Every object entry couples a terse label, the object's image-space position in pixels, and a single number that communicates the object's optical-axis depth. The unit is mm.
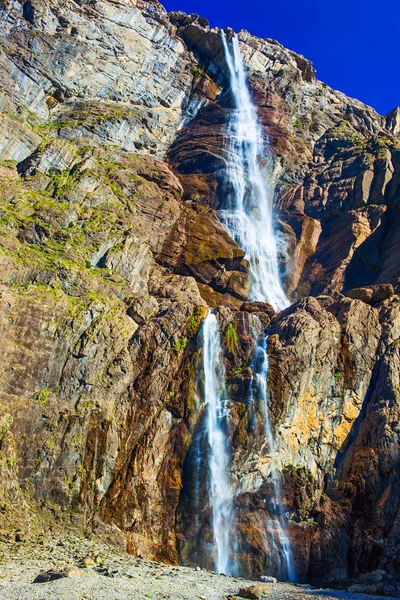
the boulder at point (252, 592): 21734
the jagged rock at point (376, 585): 24688
